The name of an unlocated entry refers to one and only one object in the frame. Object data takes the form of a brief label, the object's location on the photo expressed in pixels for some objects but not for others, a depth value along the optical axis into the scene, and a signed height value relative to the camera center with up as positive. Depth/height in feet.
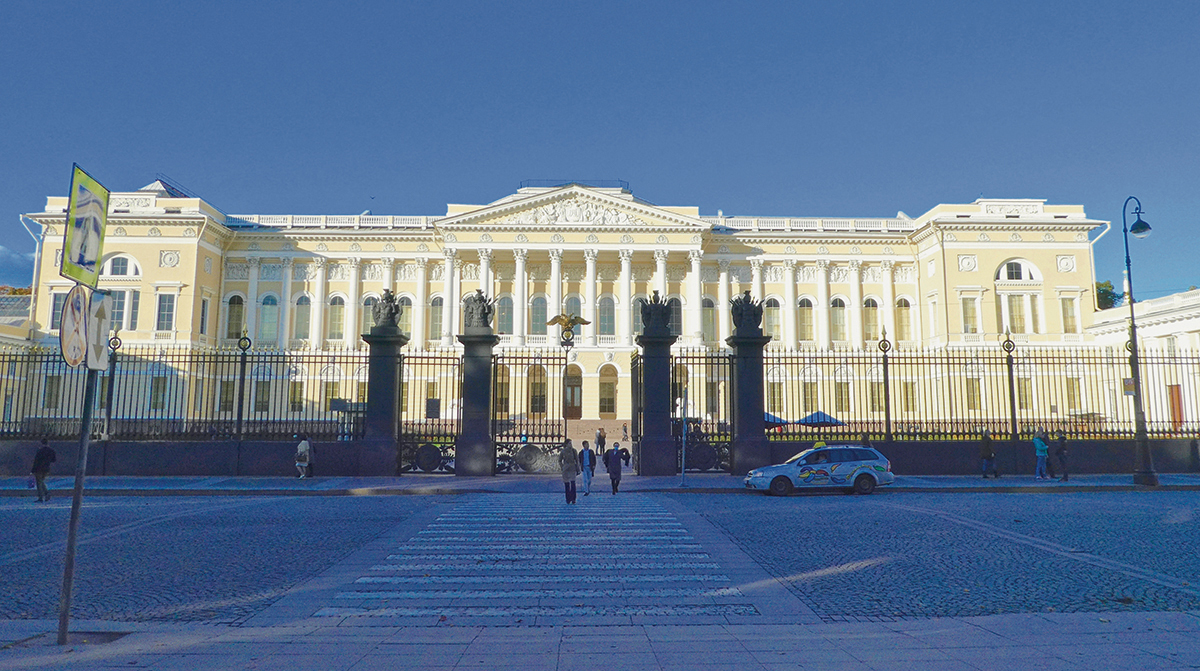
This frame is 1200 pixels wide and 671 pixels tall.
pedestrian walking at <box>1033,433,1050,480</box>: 64.08 -2.42
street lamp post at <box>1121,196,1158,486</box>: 58.95 -1.08
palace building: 161.17 +34.11
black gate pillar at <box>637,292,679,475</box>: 65.05 +2.21
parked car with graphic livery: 54.13 -3.38
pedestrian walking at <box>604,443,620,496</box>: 53.16 -2.87
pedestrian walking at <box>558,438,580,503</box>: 47.44 -2.69
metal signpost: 17.88 +2.92
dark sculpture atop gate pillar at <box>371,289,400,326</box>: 65.98 +9.90
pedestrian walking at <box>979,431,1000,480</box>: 64.90 -2.38
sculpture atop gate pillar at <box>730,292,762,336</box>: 67.26 +9.76
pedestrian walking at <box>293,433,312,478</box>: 60.70 -2.50
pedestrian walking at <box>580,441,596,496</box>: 53.39 -2.82
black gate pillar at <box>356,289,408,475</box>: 63.87 +1.65
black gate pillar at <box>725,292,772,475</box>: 65.26 +2.04
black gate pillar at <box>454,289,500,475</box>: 64.44 +1.43
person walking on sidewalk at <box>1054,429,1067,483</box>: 63.57 -2.18
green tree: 229.25 +38.92
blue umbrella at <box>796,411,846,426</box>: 69.31 +0.55
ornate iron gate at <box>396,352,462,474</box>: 65.67 -2.10
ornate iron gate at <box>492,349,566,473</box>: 66.64 -2.48
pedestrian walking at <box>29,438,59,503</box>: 49.44 -2.76
